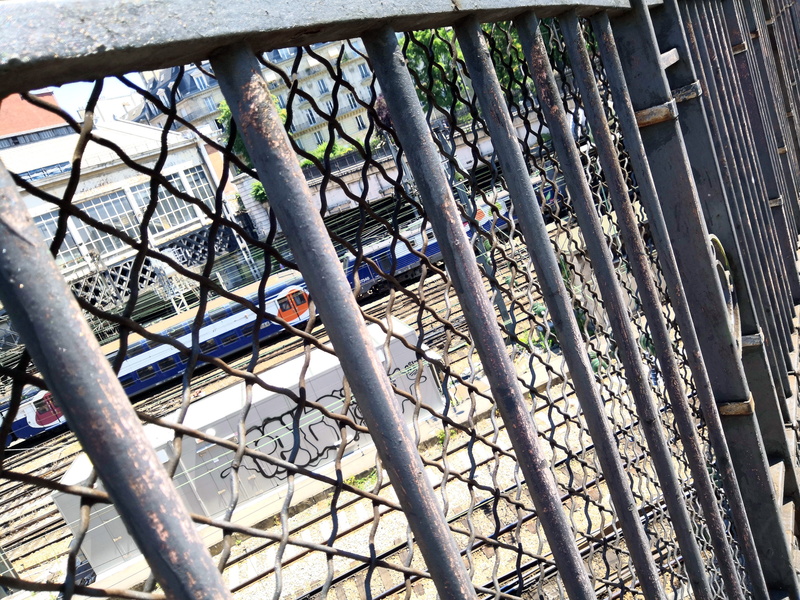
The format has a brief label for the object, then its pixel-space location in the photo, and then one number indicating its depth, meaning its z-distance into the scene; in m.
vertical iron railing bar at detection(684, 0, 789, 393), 3.04
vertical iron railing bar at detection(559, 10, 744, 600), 2.00
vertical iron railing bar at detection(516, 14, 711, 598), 1.78
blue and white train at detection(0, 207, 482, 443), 15.34
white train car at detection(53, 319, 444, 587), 8.56
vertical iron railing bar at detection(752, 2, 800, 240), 4.46
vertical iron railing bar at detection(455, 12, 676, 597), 1.56
